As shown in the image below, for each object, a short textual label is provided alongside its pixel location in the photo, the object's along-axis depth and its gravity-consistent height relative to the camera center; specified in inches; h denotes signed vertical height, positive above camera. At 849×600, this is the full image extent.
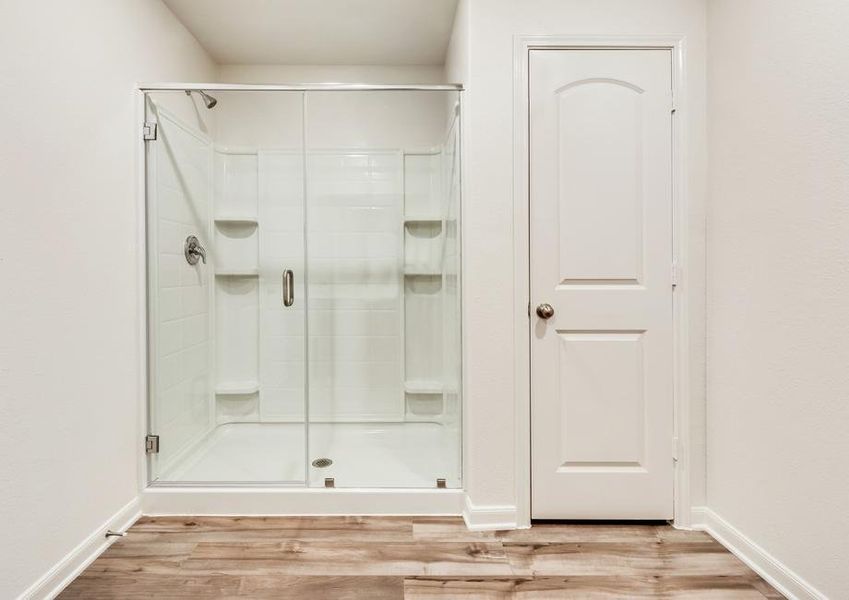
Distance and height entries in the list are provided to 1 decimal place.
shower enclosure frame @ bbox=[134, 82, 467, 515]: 83.9 -36.2
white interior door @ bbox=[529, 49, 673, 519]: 79.4 +1.5
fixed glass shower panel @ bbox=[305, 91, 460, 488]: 104.0 +3.2
